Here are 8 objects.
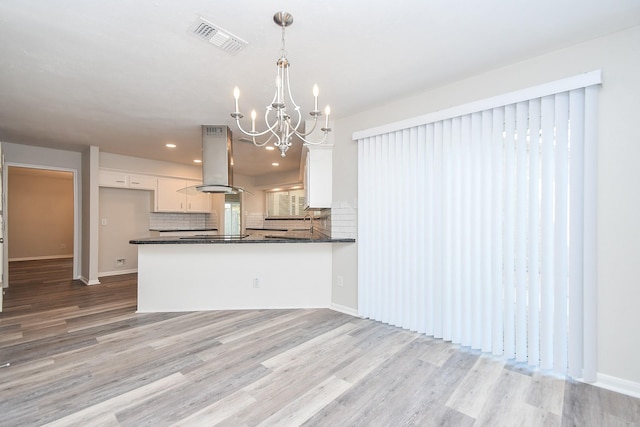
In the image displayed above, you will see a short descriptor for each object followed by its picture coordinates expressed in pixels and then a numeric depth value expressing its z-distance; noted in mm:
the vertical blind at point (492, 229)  1972
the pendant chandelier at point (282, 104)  1559
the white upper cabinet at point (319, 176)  3457
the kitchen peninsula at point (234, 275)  3428
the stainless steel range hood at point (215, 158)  3625
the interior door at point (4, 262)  3599
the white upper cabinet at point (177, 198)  5824
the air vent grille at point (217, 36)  1745
